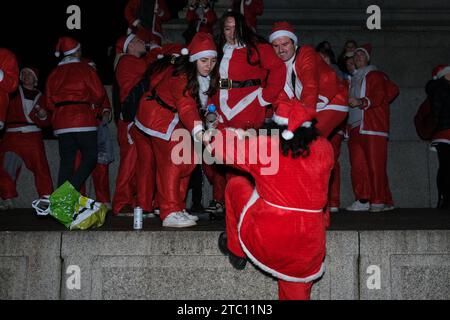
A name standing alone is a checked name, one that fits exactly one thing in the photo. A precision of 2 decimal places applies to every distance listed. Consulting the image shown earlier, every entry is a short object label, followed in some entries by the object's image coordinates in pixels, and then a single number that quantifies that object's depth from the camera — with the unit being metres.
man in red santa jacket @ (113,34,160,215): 5.82
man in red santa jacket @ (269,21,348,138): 5.03
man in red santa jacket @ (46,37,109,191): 6.02
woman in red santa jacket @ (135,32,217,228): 4.91
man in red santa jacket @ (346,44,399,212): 6.66
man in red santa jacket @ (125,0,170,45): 8.36
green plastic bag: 4.71
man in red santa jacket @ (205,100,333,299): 3.54
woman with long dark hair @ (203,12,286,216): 5.23
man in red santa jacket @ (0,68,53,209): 7.08
